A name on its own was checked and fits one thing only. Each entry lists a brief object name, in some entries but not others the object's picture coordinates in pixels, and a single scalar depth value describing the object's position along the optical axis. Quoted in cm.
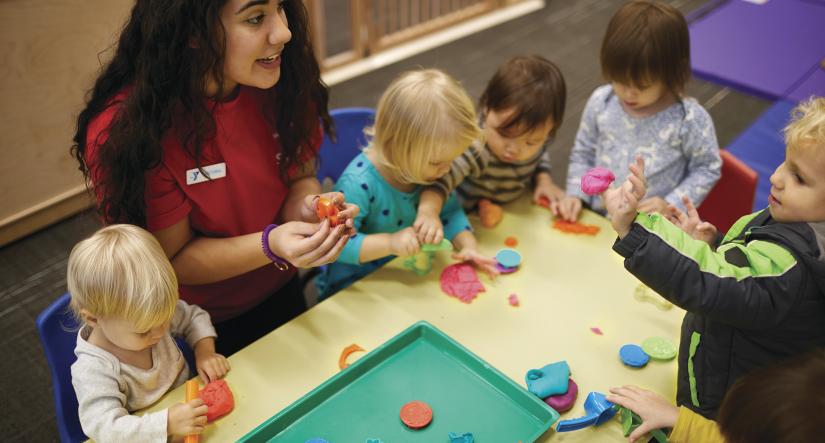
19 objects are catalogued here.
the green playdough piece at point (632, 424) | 104
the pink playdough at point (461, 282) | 133
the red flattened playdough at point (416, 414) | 105
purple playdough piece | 109
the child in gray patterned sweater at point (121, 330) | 98
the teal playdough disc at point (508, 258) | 139
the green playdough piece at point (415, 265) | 139
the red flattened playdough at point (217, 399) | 105
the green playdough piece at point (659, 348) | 119
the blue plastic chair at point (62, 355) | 111
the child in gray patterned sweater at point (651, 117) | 158
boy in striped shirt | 151
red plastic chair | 166
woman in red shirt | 110
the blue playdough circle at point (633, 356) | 117
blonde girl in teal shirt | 136
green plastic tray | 105
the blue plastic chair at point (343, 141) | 177
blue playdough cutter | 105
